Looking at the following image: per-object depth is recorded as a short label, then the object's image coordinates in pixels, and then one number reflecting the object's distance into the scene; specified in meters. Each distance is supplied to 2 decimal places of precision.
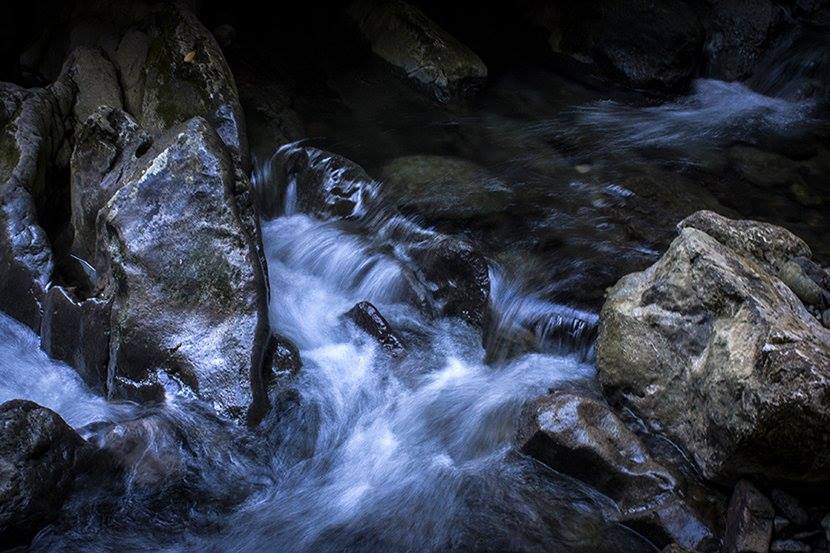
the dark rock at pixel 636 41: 10.11
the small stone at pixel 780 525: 3.98
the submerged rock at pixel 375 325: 5.84
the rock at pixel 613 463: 4.16
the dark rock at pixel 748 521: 3.90
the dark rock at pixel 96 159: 5.92
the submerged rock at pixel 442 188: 7.07
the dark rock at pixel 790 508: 4.00
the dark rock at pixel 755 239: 5.30
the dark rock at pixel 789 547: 3.89
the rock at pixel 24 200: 5.68
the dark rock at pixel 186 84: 7.27
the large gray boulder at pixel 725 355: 3.88
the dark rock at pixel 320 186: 7.36
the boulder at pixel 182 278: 5.00
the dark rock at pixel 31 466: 3.88
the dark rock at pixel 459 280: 6.08
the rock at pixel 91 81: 7.26
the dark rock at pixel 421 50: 9.49
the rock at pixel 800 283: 5.18
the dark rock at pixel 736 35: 10.52
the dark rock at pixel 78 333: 5.16
